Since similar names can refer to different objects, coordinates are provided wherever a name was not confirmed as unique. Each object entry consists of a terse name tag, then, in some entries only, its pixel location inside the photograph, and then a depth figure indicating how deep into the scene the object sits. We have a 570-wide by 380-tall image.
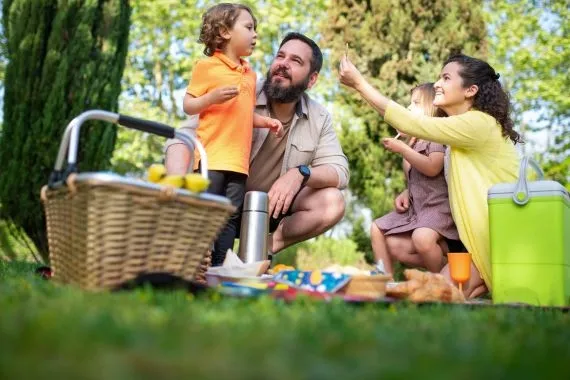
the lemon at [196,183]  2.42
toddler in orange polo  3.84
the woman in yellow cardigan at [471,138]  3.77
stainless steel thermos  3.76
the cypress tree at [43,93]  6.61
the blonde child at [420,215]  4.06
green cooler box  3.35
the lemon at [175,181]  2.46
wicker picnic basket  2.23
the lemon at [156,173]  2.56
